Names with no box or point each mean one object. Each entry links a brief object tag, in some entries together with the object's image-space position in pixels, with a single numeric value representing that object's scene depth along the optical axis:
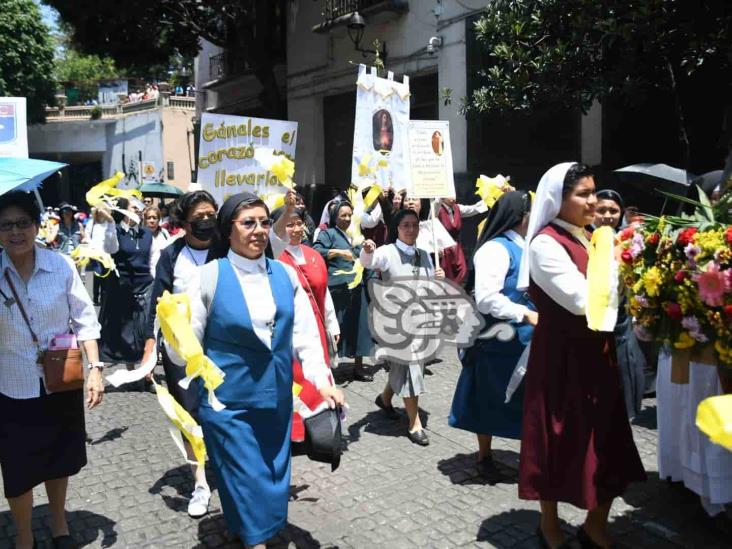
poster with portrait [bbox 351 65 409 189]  7.38
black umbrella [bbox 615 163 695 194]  5.79
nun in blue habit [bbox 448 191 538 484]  4.27
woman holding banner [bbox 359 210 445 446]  5.39
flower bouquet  2.48
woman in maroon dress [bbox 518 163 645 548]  3.32
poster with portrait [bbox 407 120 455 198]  6.99
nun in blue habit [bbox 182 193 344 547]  3.31
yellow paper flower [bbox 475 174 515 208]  7.02
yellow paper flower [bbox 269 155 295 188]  4.41
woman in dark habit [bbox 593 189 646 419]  4.51
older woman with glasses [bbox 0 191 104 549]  3.56
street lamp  12.70
